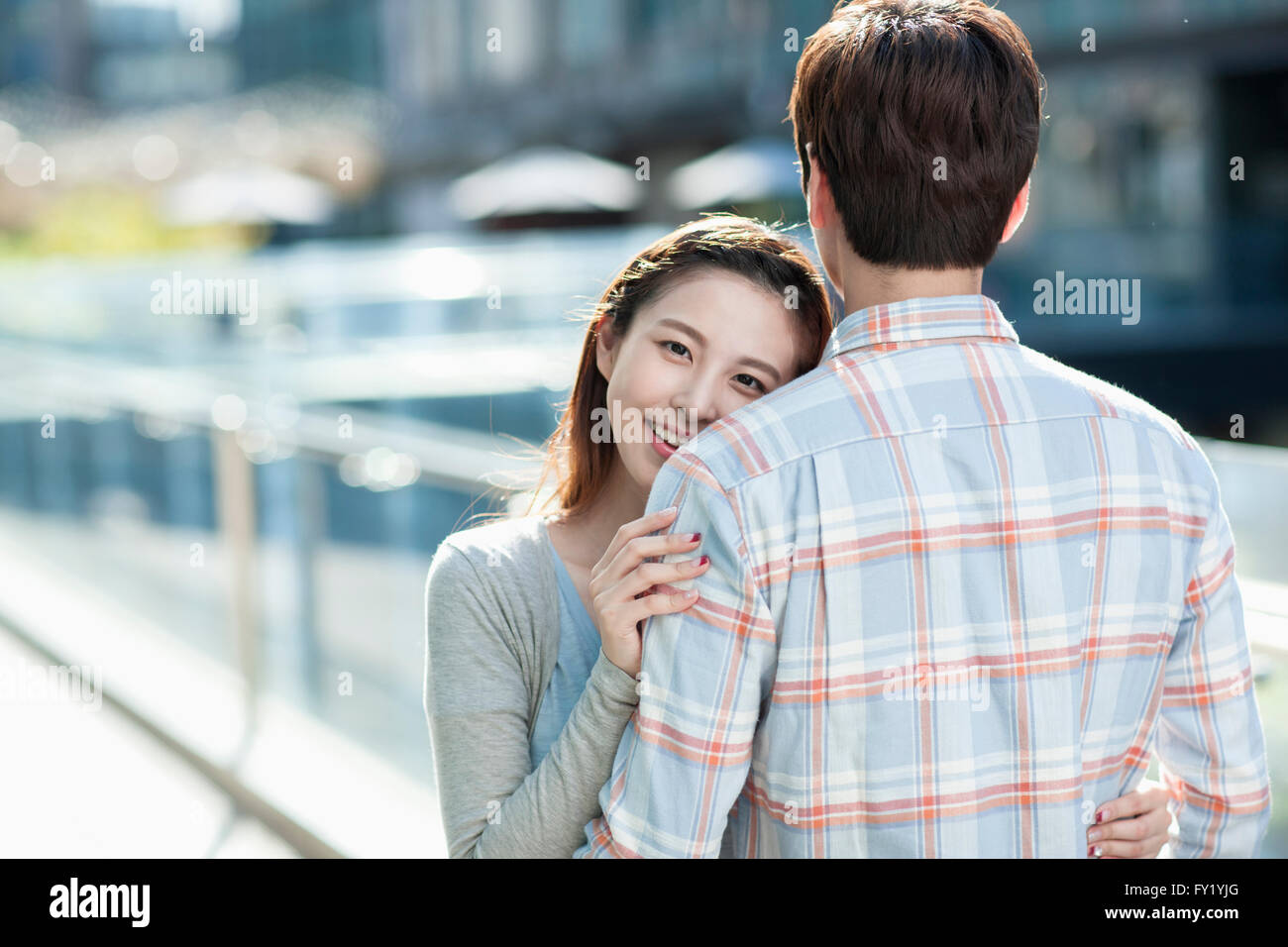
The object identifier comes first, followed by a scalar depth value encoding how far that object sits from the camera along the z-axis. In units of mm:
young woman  1510
